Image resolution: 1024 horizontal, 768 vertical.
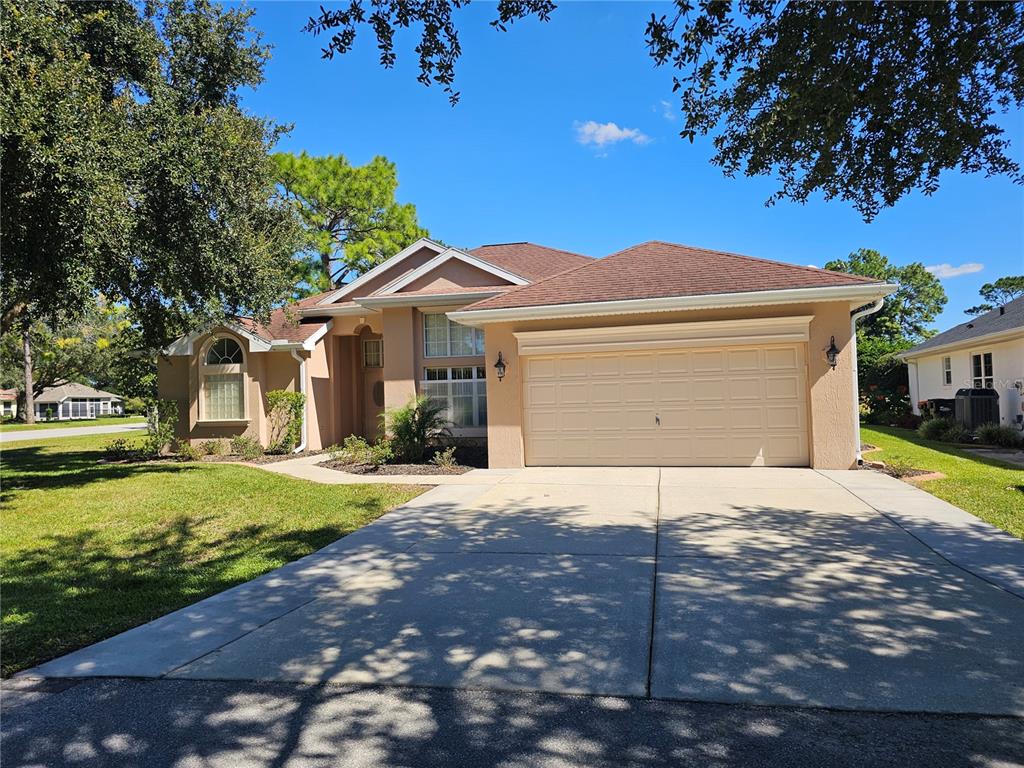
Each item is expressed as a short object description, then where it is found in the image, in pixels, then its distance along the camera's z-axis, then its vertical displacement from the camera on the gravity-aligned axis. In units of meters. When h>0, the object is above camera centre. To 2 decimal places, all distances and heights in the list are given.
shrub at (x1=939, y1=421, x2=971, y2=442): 15.82 -1.22
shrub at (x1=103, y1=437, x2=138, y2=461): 16.67 -1.06
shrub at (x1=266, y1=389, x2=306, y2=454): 16.42 -0.28
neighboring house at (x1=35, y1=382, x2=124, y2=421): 63.34 +1.36
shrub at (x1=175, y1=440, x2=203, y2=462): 15.95 -1.10
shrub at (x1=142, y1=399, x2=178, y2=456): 16.44 -0.38
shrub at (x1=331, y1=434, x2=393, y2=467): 13.12 -1.04
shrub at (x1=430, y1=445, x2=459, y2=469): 12.55 -1.17
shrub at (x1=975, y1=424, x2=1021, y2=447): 14.34 -1.17
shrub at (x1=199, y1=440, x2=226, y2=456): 16.42 -1.01
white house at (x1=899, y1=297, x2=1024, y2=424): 16.00 +0.87
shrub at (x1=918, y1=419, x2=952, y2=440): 16.52 -1.10
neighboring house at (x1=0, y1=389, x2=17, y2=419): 63.78 +1.55
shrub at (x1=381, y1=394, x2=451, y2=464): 13.26 -0.48
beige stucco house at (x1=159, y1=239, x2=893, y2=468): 10.91 +0.81
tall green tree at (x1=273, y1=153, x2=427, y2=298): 31.16 +10.37
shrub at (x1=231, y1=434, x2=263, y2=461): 15.98 -1.01
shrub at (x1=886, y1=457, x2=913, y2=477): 10.24 -1.38
